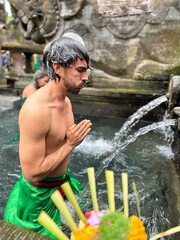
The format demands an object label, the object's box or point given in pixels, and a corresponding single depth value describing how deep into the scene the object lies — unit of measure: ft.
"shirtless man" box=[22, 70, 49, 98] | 13.85
